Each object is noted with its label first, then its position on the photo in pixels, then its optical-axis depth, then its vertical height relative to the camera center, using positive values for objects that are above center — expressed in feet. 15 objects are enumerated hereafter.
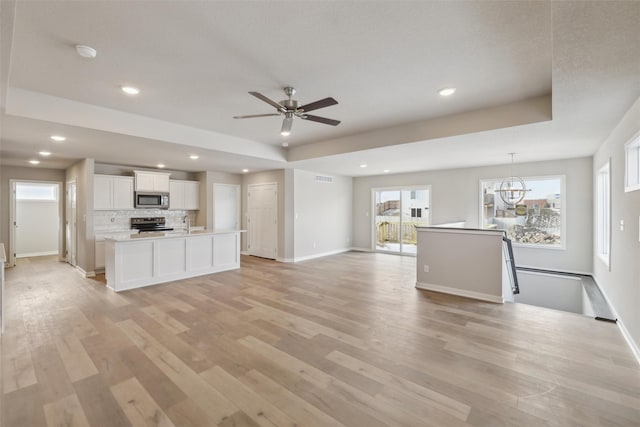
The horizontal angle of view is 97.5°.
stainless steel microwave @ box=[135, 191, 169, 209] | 22.91 +0.99
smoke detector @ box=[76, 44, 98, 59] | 7.82 +4.58
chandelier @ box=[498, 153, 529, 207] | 21.24 +1.61
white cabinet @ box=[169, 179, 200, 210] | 25.34 +1.59
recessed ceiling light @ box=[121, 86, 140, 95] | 10.44 +4.63
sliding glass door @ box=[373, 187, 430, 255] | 26.76 -0.51
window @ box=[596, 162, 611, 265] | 14.96 -0.16
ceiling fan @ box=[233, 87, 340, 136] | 9.25 +3.60
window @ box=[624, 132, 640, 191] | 9.65 +1.66
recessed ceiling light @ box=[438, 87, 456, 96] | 10.58 +4.58
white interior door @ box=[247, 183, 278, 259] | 25.23 -0.81
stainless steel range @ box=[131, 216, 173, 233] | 23.56 -1.05
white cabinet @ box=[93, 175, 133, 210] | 20.70 +1.51
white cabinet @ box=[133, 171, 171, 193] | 22.82 +2.56
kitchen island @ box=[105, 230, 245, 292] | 15.79 -2.83
